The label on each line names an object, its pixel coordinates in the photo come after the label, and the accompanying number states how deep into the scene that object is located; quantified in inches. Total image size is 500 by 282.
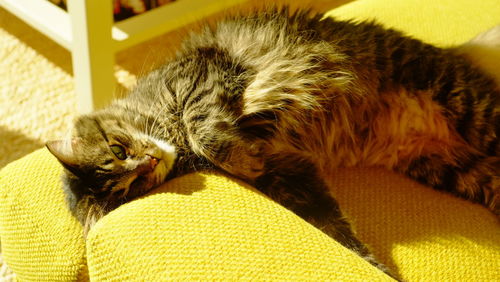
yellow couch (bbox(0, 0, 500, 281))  33.5
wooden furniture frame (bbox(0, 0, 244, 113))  69.2
